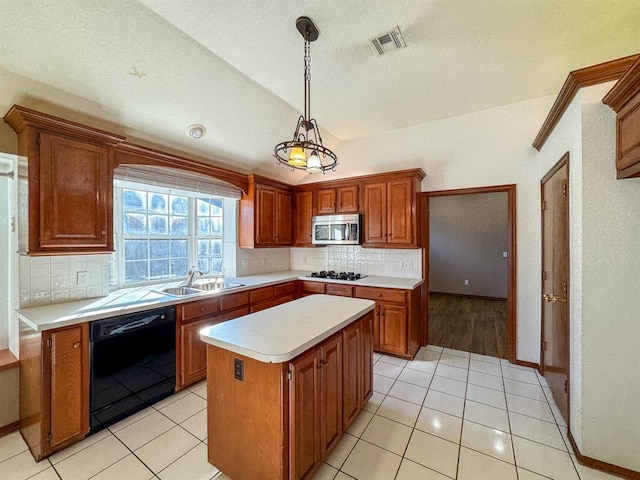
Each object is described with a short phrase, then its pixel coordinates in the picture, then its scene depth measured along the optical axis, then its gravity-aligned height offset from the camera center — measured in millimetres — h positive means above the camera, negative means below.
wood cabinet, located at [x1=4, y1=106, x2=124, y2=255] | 1869 +439
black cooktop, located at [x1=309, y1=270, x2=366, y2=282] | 3768 -510
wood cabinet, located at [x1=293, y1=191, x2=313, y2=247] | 4273 +360
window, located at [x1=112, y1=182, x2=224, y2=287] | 2951 +92
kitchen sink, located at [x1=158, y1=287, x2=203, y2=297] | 2998 -559
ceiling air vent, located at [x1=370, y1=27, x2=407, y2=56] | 1982 +1511
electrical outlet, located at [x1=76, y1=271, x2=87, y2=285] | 2348 -320
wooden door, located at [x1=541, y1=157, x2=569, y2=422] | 2049 -366
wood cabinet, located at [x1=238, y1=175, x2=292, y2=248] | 3779 +379
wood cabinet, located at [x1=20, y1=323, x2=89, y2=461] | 1762 -997
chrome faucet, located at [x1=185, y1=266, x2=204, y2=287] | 3181 -404
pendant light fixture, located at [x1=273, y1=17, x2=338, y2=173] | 1702 +590
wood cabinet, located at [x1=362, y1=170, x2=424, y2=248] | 3398 +355
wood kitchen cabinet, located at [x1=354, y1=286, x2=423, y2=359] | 3150 -948
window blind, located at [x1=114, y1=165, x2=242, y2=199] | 2584 +672
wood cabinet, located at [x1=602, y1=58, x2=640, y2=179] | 1377 +659
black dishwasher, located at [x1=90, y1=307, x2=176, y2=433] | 2000 -985
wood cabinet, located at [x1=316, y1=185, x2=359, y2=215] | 3848 +597
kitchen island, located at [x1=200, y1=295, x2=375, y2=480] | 1356 -838
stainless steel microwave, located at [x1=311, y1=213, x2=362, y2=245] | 3734 +156
